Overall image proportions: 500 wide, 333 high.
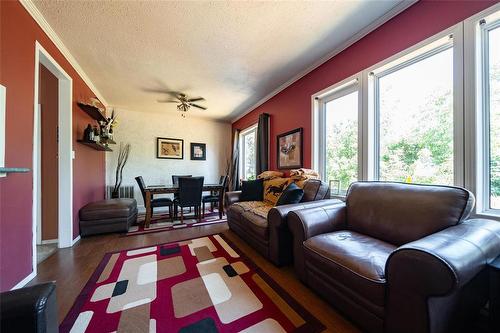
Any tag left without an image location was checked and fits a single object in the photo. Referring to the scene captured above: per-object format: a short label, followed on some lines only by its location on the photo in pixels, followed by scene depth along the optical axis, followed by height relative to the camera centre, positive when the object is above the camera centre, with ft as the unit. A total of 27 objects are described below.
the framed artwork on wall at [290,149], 10.68 +1.03
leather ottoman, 9.41 -2.67
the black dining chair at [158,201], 11.84 -2.32
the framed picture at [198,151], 18.22 +1.48
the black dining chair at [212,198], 13.46 -2.37
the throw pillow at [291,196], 7.18 -1.16
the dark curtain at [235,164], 17.91 +0.21
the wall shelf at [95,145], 9.90 +1.26
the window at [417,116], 5.64 +1.70
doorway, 8.32 +0.20
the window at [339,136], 8.27 +1.47
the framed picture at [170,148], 16.83 +1.66
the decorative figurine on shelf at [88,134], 9.86 +1.71
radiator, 14.99 -2.07
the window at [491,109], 4.72 +1.47
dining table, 11.30 -1.56
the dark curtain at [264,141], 13.30 +1.80
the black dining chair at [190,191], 11.70 -1.59
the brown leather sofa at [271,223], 6.24 -2.24
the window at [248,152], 16.65 +1.29
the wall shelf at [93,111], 9.78 +3.11
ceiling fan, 12.60 +4.63
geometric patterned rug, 3.99 -3.41
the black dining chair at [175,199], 12.61 -2.25
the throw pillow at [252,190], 10.80 -1.40
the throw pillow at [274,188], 9.62 -1.20
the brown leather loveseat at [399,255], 2.93 -1.85
